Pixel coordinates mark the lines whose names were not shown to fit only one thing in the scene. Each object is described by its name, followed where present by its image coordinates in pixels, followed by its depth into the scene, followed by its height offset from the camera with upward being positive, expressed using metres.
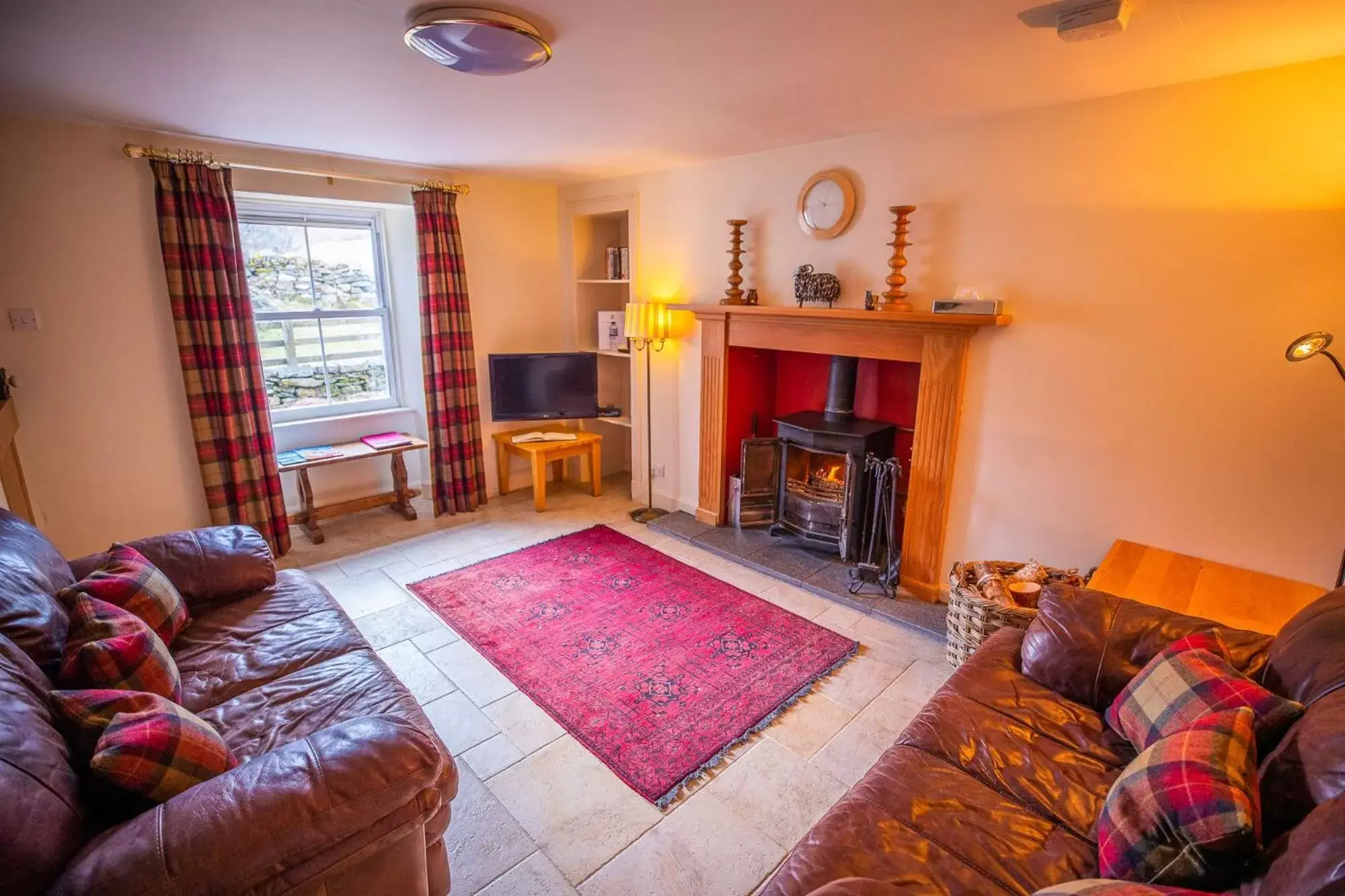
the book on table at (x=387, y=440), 4.11 -0.88
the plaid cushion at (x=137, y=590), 1.82 -0.84
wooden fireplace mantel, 2.86 -0.21
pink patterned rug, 2.25 -1.50
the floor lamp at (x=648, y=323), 4.02 -0.09
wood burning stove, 3.33 -0.94
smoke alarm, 1.53 +0.73
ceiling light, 1.65 +0.75
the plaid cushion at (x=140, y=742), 1.22 -0.87
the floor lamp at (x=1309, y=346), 1.82 -0.10
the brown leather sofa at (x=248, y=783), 1.08 -0.97
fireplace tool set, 3.19 -1.17
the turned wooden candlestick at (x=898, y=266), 2.82 +0.21
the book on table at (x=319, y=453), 3.83 -0.90
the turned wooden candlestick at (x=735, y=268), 3.52 +0.23
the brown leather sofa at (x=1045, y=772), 1.14 -1.09
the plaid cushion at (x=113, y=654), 1.49 -0.85
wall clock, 3.12 +0.54
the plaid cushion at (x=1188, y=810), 1.10 -0.92
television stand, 4.39 -1.04
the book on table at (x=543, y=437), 4.61 -0.95
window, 3.87 +0.00
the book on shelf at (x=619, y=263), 4.53 +0.34
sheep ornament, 3.22 +0.12
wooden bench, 3.93 -1.28
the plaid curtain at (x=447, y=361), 4.05 -0.35
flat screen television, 4.50 -0.56
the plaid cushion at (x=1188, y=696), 1.33 -0.87
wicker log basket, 2.37 -1.15
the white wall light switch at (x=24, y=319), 2.88 -0.05
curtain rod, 2.98 +0.75
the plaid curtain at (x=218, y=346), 3.16 -0.20
